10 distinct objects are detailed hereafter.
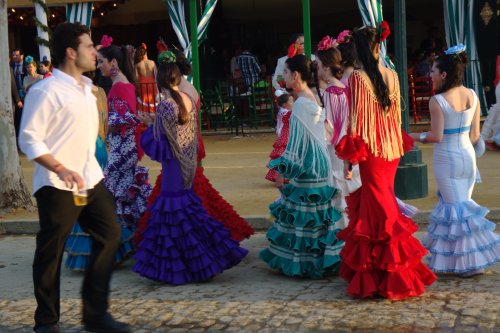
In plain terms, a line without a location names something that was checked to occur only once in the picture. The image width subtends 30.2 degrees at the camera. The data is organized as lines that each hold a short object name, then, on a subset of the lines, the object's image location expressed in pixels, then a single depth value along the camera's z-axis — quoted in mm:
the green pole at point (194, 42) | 11559
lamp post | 10328
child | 10453
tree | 10625
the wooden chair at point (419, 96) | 18078
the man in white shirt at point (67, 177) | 5621
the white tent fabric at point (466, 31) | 18406
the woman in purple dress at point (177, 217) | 7387
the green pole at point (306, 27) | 13359
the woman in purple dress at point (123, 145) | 8211
